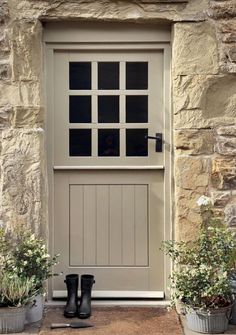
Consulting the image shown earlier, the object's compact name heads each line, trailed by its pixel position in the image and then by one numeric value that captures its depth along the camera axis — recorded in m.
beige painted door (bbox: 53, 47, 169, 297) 4.61
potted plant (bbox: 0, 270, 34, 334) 3.97
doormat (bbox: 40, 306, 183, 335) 4.04
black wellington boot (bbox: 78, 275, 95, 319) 4.34
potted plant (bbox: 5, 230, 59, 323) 4.14
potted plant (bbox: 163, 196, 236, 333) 3.97
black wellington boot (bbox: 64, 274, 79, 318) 4.37
